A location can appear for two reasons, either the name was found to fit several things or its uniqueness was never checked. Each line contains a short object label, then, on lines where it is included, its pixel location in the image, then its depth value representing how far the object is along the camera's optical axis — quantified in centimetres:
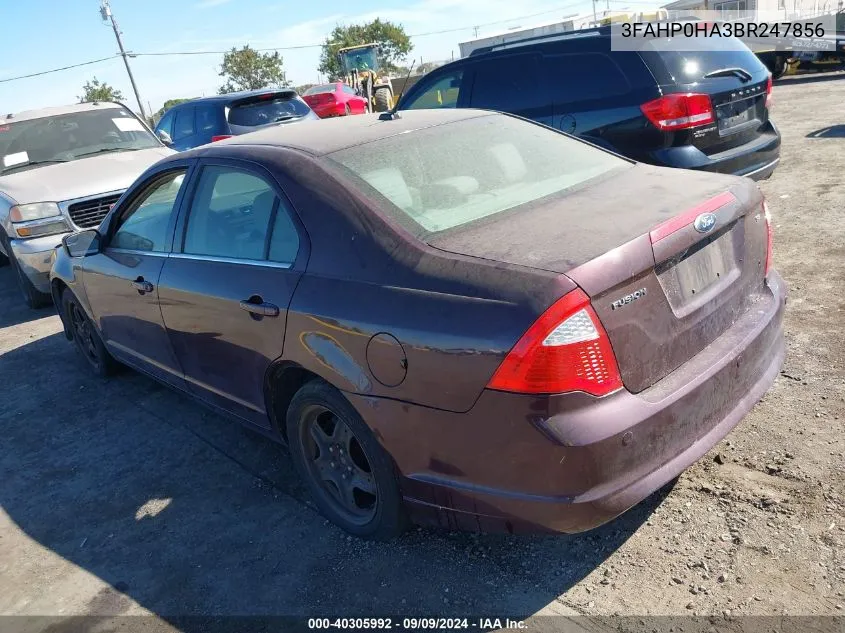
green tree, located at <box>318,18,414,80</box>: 6259
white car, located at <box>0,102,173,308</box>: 706
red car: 2019
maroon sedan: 222
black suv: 544
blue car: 979
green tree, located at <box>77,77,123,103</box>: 5095
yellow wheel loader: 2023
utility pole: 3844
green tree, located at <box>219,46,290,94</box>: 5350
